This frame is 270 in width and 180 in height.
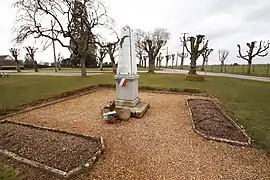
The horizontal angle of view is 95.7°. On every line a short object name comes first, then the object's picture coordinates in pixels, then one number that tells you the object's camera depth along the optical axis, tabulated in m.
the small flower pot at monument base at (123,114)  4.22
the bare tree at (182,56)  36.40
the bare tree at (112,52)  19.87
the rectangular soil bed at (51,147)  2.46
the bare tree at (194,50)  13.90
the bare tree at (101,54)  24.16
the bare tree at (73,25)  11.92
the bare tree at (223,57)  31.02
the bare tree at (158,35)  30.88
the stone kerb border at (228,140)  3.13
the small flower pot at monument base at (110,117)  3.99
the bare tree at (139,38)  30.44
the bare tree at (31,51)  24.02
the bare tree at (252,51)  18.24
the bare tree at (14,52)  23.28
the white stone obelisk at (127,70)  4.73
